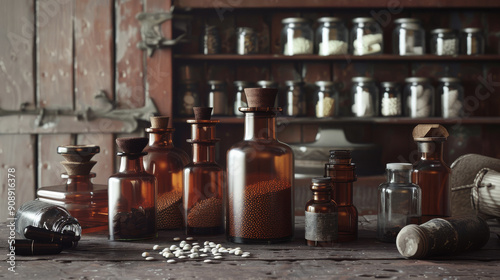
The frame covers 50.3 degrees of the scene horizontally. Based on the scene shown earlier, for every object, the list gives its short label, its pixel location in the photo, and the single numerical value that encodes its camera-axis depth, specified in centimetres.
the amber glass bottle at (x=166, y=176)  113
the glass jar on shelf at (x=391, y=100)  249
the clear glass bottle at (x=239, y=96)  248
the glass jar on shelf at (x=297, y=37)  248
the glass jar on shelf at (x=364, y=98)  249
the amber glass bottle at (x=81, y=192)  106
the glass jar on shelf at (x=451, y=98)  248
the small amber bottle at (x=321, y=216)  91
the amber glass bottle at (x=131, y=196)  98
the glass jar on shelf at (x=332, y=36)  248
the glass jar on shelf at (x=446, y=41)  250
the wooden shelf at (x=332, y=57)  246
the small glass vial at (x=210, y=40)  250
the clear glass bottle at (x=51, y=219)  94
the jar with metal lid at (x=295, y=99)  249
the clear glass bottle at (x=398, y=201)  96
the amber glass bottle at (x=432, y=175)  103
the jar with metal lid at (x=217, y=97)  250
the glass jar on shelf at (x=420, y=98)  247
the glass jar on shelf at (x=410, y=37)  249
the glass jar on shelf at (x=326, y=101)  250
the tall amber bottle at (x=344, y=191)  99
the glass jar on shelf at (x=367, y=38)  249
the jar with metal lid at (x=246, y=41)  248
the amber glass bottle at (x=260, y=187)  94
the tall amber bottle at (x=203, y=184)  104
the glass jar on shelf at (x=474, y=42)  252
